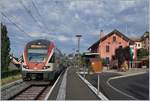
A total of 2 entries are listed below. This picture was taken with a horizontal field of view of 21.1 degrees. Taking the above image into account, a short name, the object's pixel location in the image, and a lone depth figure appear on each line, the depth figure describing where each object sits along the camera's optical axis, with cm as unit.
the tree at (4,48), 4696
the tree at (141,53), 9212
